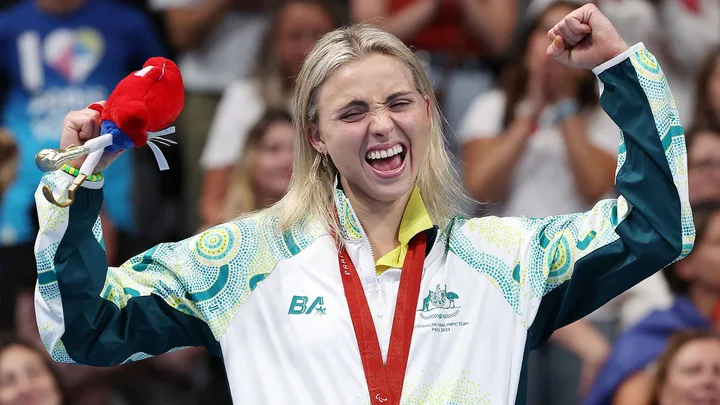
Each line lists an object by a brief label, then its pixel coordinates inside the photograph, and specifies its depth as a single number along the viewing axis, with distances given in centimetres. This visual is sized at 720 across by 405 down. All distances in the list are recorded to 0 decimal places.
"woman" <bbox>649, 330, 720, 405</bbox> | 902
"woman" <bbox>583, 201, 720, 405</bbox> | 934
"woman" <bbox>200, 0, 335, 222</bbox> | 1129
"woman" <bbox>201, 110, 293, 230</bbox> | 1084
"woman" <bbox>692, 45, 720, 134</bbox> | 1092
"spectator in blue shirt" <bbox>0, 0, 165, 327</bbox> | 1160
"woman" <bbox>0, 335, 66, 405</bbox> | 940
